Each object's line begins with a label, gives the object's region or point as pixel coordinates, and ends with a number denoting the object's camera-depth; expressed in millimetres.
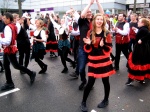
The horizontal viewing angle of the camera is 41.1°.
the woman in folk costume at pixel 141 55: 4688
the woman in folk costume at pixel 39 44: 5496
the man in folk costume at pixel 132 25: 7199
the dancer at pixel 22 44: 5555
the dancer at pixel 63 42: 5773
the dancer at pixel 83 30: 4168
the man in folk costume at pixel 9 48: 4227
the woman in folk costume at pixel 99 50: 3410
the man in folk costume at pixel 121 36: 5715
